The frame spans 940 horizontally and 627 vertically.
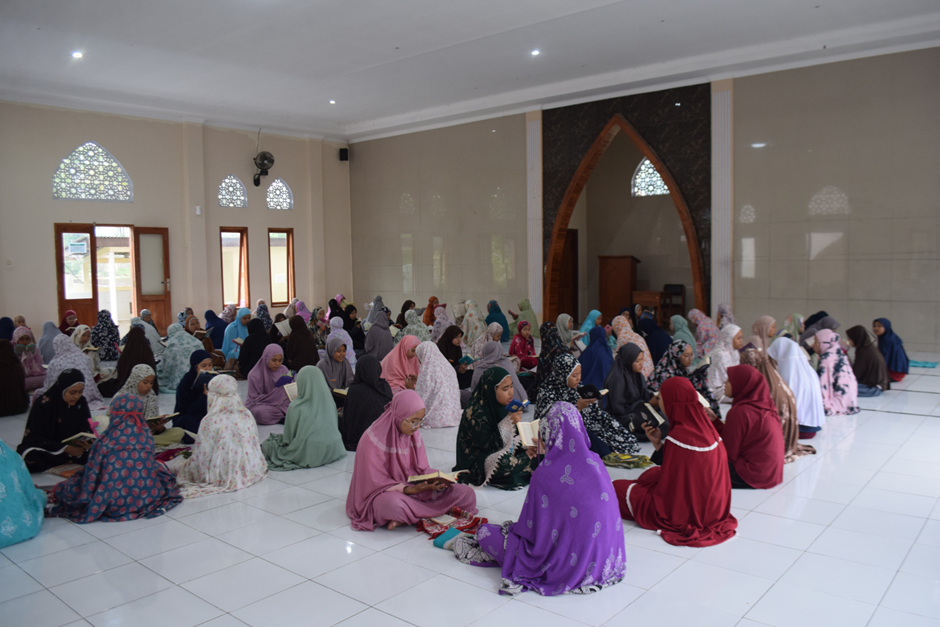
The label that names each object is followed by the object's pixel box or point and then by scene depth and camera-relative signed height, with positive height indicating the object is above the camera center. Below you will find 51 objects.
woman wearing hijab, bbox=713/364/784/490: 3.71 -0.86
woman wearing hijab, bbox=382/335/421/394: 5.80 -0.68
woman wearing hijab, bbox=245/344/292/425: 5.60 -0.87
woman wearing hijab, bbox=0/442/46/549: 3.21 -1.04
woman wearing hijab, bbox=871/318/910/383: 6.64 -0.68
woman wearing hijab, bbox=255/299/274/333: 10.07 -0.32
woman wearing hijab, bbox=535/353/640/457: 4.29 -0.81
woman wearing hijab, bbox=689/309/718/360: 7.16 -0.55
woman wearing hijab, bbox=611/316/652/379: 6.23 -0.49
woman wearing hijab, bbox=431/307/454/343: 8.98 -0.48
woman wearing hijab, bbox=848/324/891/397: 6.29 -0.83
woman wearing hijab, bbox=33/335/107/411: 5.79 -0.62
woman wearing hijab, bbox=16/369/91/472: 4.32 -0.84
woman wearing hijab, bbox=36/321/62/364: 7.59 -0.55
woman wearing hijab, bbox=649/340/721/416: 4.62 -0.61
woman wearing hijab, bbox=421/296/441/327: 11.30 -0.38
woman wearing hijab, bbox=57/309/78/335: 8.62 -0.34
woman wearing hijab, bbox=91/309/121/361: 8.48 -0.55
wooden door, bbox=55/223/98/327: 10.27 +0.40
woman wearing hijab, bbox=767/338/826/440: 4.84 -0.76
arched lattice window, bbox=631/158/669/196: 12.35 +1.98
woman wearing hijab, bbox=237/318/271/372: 7.09 -0.55
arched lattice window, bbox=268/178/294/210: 12.74 +1.89
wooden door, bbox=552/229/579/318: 12.87 +0.19
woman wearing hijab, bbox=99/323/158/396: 6.47 -0.59
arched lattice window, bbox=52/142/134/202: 10.21 +1.87
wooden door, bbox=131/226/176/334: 10.98 +0.37
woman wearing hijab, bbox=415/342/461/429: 5.48 -0.81
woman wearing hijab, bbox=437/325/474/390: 6.82 -0.64
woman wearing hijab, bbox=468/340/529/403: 5.56 -0.63
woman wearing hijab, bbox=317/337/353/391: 5.93 -0.70
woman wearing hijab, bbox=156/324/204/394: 7.04 -0.73
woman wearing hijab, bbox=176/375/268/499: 4.05 -0.97
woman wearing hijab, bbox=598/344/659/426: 4.93 -0.76
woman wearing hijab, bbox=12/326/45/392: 6.84 -0.68
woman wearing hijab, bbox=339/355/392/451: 4.76 -0.81
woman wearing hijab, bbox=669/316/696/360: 6.71 -0.46
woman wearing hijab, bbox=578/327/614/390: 5.71 -0.65
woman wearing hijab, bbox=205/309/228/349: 9.18 -0.49
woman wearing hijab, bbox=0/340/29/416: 6.11 -0.81
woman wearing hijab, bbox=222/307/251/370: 8.20 -0.52
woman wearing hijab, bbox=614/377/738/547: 3.09 -0.93
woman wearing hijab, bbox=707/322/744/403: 5.93 -0.67
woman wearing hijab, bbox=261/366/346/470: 4.47 -0.96
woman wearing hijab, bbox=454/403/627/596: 2.61 -0.95
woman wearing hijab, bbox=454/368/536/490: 3.85 -0.91
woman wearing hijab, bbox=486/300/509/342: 9.88 -0.40
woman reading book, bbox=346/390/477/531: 3.33 -0.99
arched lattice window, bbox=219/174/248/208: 12.02 +1.84
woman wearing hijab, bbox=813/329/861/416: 5.53 -0.82
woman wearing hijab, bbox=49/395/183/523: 3.55 -1.02
